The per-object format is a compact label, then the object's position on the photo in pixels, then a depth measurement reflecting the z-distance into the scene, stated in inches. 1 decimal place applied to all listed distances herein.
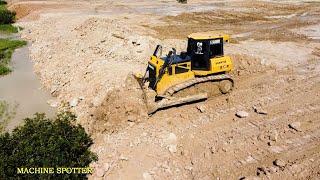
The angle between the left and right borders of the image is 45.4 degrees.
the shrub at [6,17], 1425.3
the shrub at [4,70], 871.6
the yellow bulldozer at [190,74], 575.5
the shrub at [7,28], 1332.4
